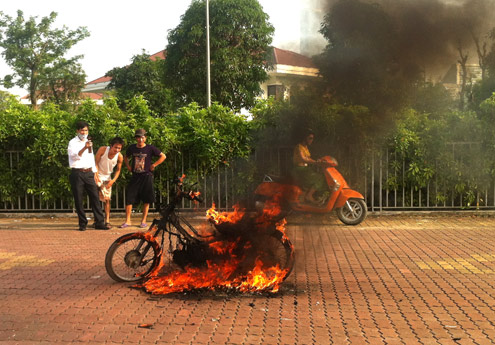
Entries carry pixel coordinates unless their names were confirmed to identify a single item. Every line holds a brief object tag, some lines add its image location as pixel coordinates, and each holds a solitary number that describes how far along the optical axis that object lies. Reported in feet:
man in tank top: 34.45
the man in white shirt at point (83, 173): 32.96
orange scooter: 22.37
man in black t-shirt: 32.99
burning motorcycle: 18.94
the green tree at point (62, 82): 114.83
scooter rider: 24.02
